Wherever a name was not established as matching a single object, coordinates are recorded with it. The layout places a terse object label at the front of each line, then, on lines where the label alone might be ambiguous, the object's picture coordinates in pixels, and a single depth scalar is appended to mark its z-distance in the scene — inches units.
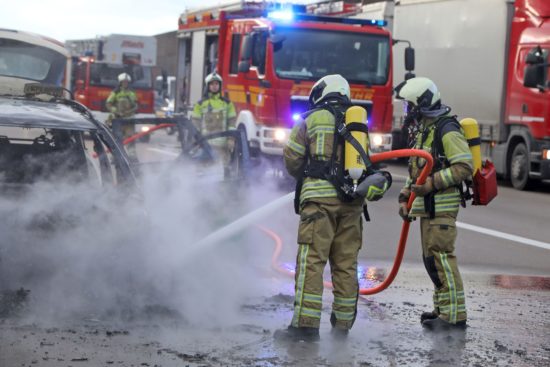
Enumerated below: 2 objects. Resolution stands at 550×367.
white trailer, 738.2
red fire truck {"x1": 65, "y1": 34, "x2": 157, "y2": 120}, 1130.7
